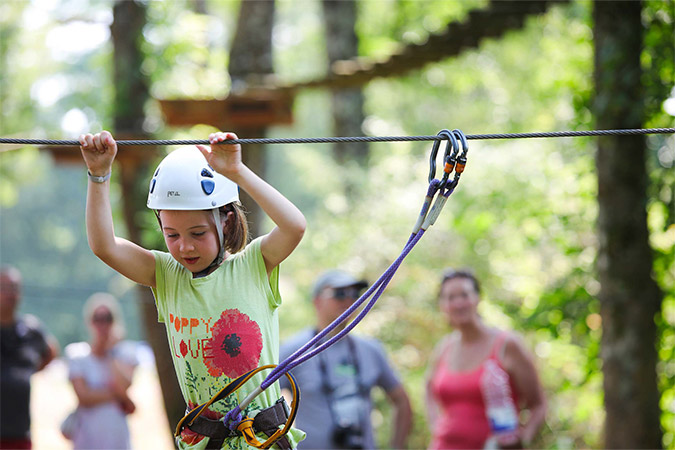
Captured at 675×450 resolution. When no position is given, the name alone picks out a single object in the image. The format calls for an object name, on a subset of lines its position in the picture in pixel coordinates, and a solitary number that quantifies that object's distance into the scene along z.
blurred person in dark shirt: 10.31
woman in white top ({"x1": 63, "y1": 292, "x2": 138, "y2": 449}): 10.35
